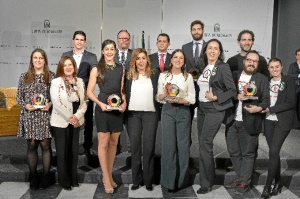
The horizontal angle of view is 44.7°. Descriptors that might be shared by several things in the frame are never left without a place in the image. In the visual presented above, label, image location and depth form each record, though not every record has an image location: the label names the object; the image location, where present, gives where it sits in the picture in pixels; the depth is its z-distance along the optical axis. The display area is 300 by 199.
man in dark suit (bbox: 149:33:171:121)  4.38
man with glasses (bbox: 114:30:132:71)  4.56
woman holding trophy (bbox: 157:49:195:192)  3.70
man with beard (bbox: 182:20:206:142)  4.35
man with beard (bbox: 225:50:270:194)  3.61
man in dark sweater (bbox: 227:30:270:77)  4.03
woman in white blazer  3.64
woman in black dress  3.62
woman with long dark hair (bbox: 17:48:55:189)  3.67
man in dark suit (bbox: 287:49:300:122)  6.32
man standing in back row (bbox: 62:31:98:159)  4.29
